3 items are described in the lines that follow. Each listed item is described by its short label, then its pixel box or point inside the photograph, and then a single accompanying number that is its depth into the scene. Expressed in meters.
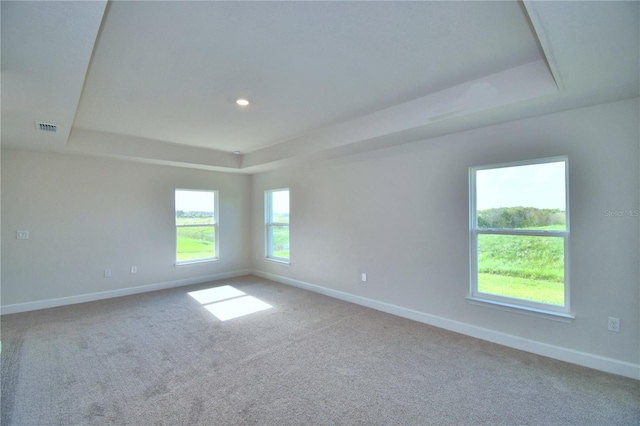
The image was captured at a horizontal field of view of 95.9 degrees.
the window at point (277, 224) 5.93
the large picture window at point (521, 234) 2.79
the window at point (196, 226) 5.65
